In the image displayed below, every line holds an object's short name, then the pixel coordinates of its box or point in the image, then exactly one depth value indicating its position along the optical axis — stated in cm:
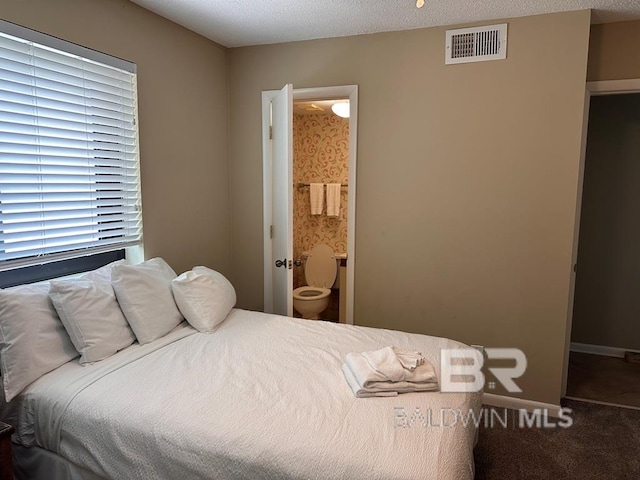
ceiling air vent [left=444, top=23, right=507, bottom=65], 273
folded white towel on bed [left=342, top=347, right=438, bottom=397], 172
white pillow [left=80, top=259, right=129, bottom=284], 220
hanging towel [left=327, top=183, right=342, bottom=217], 467
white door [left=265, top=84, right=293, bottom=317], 278
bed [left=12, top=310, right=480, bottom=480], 137
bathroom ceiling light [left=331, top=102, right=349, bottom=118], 383
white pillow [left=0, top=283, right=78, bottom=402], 173
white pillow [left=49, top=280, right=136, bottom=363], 191
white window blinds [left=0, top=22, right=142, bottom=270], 195
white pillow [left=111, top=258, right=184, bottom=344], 215
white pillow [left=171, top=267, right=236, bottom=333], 239
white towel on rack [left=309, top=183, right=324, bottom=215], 468
